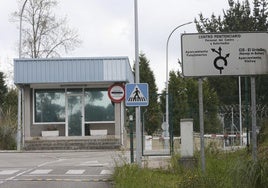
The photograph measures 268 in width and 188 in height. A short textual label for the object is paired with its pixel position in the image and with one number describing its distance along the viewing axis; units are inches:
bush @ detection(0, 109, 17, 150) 1432.1
